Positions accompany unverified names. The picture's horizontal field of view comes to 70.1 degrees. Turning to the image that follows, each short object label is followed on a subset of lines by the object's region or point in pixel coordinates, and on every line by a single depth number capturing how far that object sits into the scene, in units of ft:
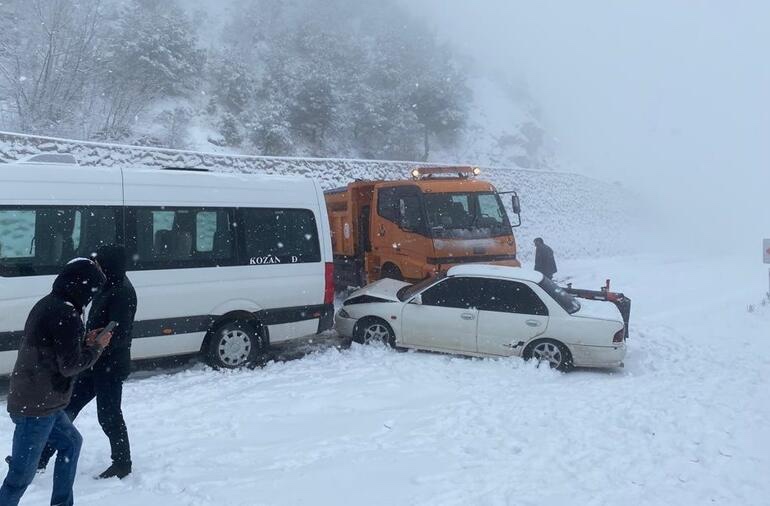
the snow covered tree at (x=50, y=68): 54.85
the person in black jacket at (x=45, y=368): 10.00
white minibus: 18.71
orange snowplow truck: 34.63
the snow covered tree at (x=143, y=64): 66.49
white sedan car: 24.77
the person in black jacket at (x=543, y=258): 42.57
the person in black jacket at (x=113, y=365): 12.74
